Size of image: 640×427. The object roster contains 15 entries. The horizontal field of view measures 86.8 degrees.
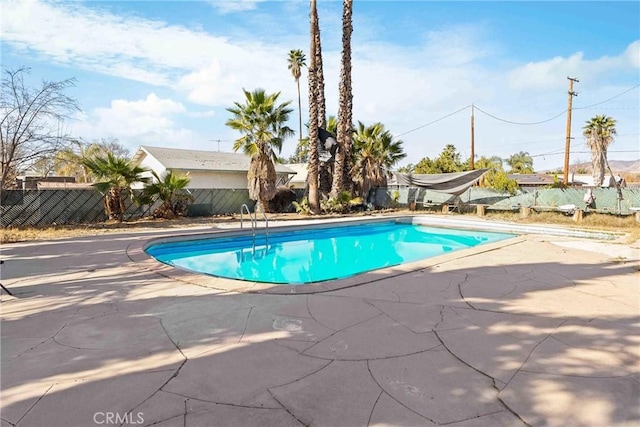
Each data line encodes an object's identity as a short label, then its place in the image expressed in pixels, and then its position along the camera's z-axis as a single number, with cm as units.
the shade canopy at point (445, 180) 1659
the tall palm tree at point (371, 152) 1833
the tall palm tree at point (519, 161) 5964
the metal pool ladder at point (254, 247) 950
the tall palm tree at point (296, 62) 3547
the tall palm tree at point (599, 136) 2797
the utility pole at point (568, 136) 1892
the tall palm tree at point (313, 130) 1558
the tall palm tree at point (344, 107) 1623
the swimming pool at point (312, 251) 771
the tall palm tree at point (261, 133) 1488
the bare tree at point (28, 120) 1030
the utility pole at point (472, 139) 2426
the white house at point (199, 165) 1841
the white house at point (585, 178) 3221
